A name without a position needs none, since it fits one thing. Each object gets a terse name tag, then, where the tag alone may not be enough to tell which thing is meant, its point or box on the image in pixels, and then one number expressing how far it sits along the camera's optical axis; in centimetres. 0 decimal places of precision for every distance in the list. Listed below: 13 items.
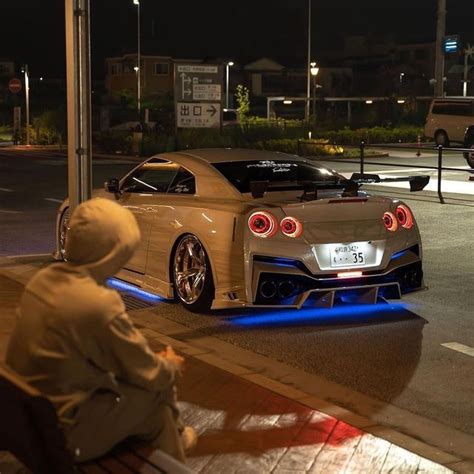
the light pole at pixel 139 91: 6524
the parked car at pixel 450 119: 3550
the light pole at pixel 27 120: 4728
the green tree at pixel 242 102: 4109
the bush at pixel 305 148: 3200
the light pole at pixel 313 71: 5784
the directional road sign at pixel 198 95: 2322
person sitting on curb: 301
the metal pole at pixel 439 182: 1747
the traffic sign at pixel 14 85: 4953
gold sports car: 780
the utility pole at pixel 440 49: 3890
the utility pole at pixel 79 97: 795
